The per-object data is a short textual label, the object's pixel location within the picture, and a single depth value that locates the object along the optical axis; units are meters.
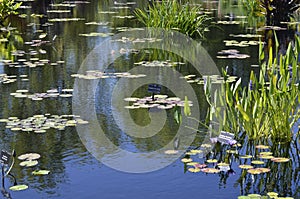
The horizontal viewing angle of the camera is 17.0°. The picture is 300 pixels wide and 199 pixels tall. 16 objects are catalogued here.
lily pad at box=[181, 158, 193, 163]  6.53
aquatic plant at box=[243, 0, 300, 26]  17.42
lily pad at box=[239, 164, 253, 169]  6.26
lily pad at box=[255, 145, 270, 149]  6.81
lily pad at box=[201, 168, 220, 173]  6.17
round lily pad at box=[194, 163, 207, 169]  6.31
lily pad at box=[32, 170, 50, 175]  6.16
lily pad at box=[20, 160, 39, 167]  6.40
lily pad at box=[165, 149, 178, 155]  6.81
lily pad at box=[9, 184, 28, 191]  5.77
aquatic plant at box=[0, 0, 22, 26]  16.83
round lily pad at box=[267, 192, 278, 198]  5.49
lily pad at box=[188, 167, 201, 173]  6.23
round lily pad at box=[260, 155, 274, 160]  6.51
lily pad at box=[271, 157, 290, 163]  6.42
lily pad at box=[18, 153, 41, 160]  6.62
